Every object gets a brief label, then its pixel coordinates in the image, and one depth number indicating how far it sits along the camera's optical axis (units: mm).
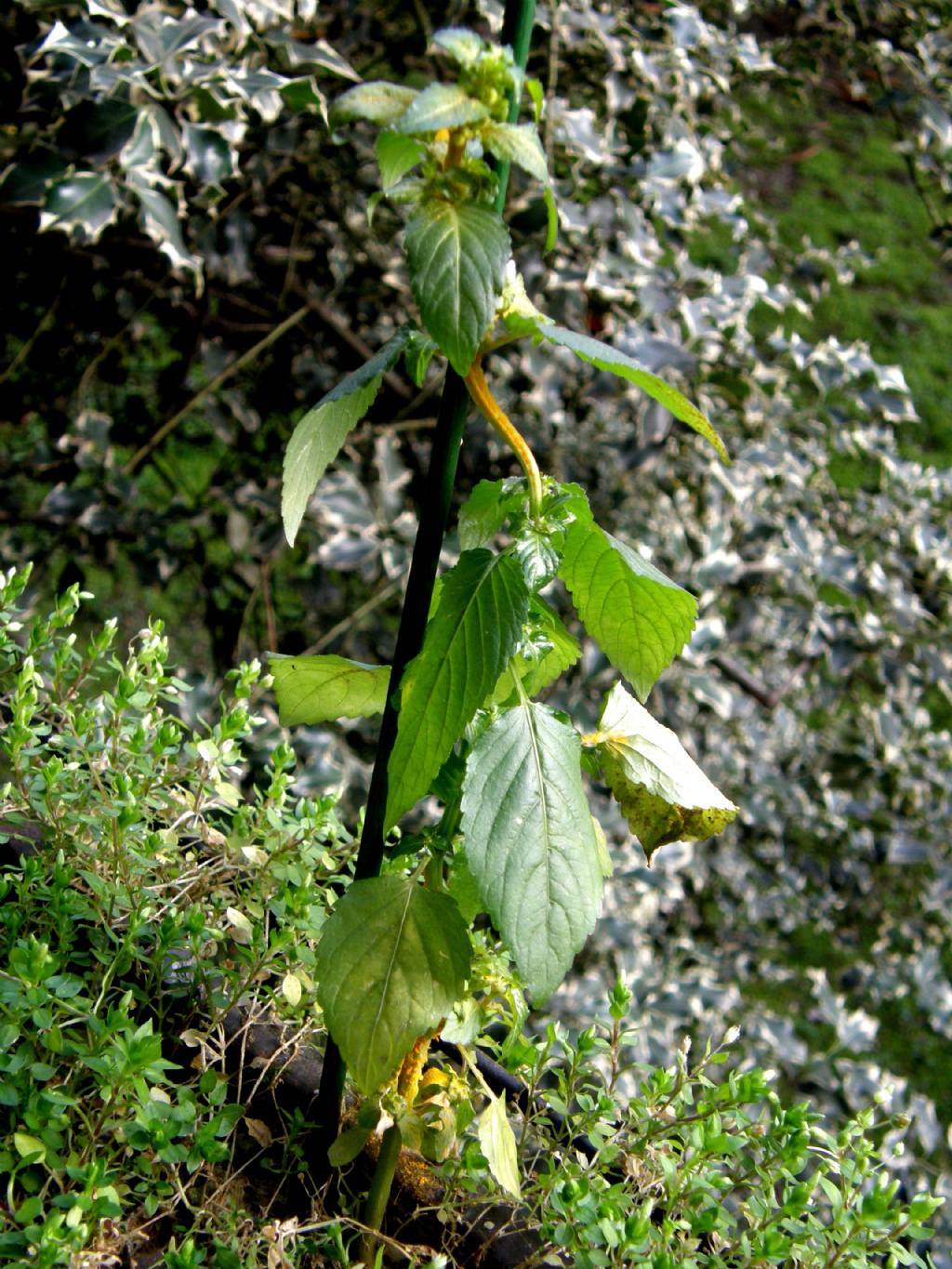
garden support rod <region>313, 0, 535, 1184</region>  710
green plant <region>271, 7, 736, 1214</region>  645
